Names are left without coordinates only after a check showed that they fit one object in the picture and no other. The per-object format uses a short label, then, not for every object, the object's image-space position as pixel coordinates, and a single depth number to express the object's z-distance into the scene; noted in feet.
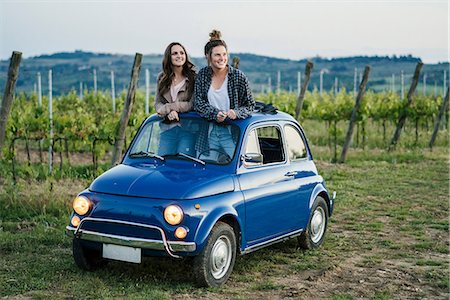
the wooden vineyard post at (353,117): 58.59
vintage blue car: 21.39
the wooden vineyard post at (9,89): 31.30
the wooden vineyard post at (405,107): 67.26
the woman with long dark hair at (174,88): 25.16
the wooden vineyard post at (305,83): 54.39
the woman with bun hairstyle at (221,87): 25.57
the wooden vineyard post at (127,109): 36.60
